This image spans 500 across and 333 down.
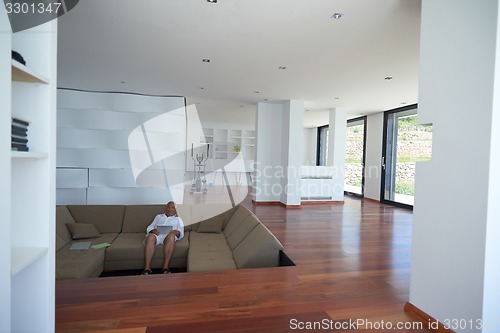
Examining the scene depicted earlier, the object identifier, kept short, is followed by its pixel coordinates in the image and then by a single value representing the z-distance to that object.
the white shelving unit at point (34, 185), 1.43
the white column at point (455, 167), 1.59
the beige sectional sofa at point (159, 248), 3.08
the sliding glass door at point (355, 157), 9.03
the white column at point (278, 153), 7.05
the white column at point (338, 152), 7.86
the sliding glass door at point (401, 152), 6.93
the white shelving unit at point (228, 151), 12.05
